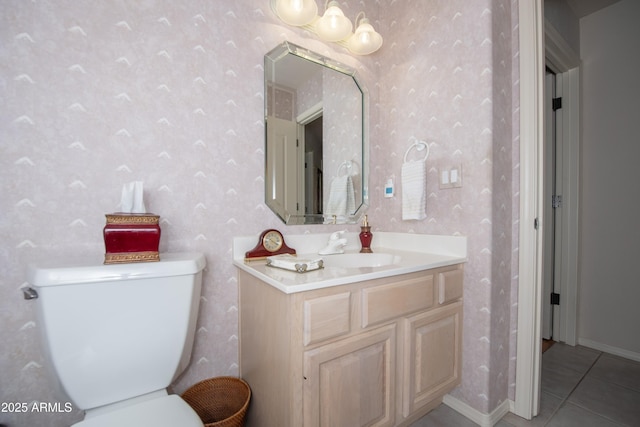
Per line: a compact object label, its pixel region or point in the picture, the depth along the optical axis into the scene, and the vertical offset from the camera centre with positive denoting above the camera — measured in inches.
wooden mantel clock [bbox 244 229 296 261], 48.7 -7.3
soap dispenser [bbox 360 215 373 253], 60.9 -7.0
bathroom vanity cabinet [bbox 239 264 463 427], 33.5 -21.1
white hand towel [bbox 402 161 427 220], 57.3 +3.7
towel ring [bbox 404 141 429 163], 59.6 +14.0
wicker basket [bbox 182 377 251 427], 44.0 -31.8
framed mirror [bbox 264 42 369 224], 53.9 +15.5
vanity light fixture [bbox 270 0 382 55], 52.4 +39.3
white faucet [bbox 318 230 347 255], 55.3 -7.8
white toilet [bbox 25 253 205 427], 29.6 -15.1
